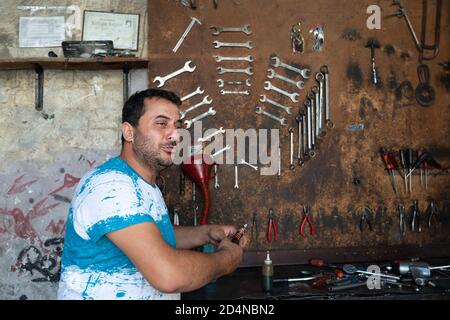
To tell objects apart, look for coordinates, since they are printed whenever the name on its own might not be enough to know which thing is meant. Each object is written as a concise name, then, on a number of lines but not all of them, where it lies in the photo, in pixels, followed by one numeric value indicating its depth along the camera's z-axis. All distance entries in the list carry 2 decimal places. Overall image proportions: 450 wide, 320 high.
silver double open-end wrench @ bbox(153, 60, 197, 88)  2.86
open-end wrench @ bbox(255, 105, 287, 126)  2.97
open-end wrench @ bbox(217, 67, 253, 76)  2.95
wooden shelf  2.59
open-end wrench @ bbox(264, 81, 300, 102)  2.98
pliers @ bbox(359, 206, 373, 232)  3.03
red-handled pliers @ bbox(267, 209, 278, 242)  2.92
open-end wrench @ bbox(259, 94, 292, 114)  2.98
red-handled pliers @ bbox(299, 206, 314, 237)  2.97
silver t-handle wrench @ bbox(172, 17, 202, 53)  2.90
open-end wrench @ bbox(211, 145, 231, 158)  2.93
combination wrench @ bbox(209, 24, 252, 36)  2.95
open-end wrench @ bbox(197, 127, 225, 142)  2.91
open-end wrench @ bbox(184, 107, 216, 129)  2.91
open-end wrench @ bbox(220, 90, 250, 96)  2.95
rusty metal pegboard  2.92
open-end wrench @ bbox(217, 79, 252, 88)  2.95
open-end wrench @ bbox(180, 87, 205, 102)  2.91
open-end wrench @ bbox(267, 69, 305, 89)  2.99
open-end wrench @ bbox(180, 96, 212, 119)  2.91
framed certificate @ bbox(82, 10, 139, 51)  2.84
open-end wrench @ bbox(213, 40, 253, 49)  2.95
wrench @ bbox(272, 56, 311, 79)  2.99
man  1.42
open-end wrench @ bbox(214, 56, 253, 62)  2.95
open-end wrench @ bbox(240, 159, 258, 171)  2.96
